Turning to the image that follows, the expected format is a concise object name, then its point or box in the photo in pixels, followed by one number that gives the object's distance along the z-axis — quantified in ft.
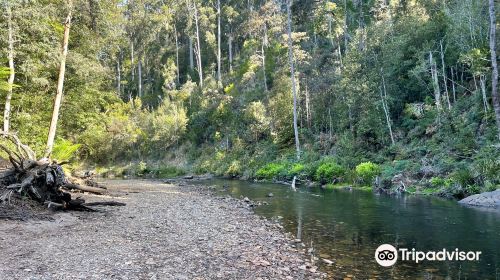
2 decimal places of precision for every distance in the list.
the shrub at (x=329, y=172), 77.66
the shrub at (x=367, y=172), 71.40
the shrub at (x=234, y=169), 106.01
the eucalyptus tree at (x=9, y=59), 48.95
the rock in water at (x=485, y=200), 44.86
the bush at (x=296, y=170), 87.08
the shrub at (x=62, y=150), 52.70
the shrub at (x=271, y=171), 92.52
